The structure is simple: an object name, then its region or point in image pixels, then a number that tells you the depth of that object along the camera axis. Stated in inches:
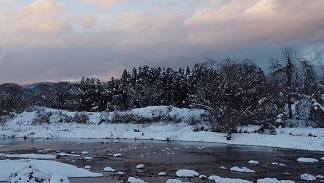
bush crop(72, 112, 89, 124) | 2436.8
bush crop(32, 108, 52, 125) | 2554.1
